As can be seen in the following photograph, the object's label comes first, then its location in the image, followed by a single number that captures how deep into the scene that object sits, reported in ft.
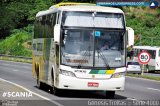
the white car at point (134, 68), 174.21
